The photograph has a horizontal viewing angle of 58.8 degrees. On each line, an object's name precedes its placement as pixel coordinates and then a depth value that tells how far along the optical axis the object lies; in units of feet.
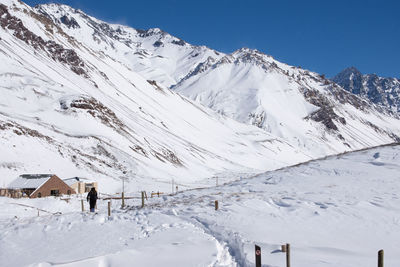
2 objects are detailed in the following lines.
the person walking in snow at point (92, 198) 74.79
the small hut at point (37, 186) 148.05
